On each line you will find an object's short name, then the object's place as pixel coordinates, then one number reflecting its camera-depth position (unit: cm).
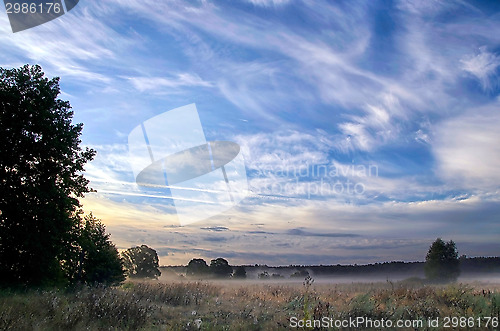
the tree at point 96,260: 2812
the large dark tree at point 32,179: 1962
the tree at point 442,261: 5028
